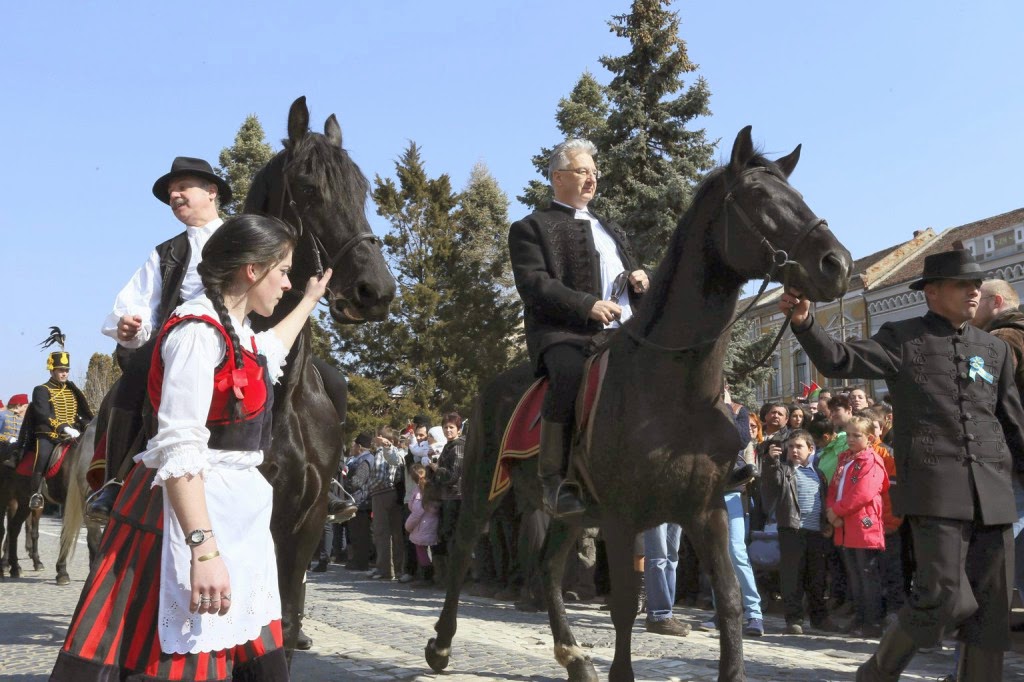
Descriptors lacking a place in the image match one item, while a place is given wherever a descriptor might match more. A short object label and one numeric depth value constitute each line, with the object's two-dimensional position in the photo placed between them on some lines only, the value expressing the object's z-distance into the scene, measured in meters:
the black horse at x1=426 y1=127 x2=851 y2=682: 5.59
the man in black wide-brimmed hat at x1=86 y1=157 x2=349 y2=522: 5.14
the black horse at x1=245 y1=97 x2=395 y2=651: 5.23
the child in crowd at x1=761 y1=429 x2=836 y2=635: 10.31
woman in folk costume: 3.35
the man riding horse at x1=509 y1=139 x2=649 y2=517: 6.32
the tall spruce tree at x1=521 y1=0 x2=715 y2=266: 31.41
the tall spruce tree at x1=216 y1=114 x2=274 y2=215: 50.72
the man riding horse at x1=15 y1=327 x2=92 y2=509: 15.57
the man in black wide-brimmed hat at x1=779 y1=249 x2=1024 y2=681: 5.38
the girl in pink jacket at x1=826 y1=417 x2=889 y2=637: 9.71
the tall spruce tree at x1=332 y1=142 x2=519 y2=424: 46.50
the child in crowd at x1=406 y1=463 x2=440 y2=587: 14.69
